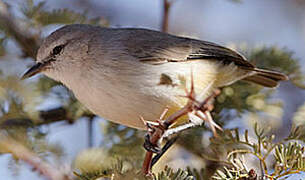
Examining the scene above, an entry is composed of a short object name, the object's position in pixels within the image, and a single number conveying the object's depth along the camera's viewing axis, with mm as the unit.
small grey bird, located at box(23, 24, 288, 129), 4789
